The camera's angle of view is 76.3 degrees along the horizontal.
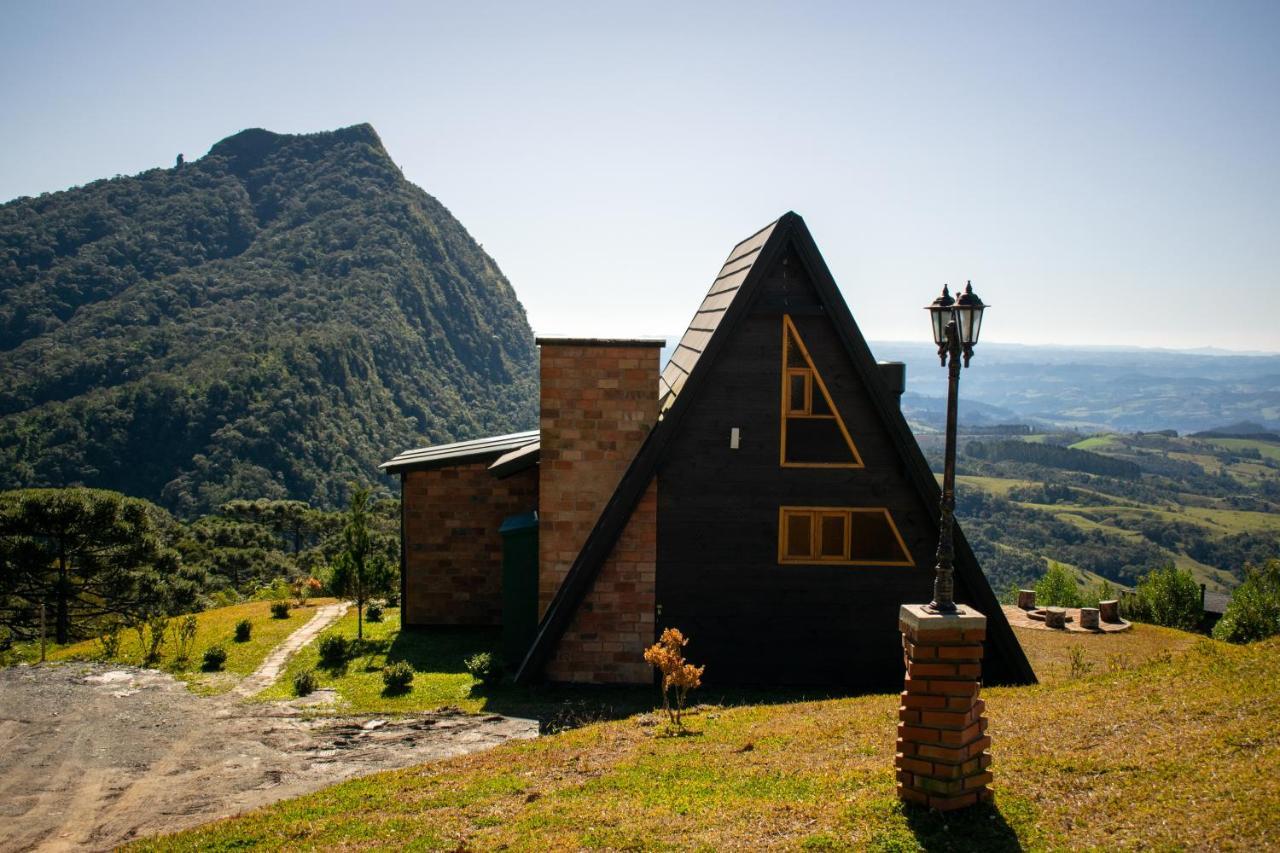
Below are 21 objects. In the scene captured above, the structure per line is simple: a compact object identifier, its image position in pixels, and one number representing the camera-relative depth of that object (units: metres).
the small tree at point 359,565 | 17.89
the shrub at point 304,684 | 14.06
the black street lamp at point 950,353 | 7.18
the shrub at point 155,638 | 16.30
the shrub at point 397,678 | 14.02
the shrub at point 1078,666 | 13.26
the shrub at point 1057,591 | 30.06
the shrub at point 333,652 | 16.00
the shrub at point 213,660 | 15.75
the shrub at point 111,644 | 16.64
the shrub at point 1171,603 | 28.27
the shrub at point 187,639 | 16.39
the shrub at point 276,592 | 24.63
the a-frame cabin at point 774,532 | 13.67
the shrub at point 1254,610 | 20.33
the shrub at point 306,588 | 24.33
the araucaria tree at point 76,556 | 22.00
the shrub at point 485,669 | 14.09
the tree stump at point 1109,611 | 20.95
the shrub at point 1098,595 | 30.45
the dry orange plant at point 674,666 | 11.09
